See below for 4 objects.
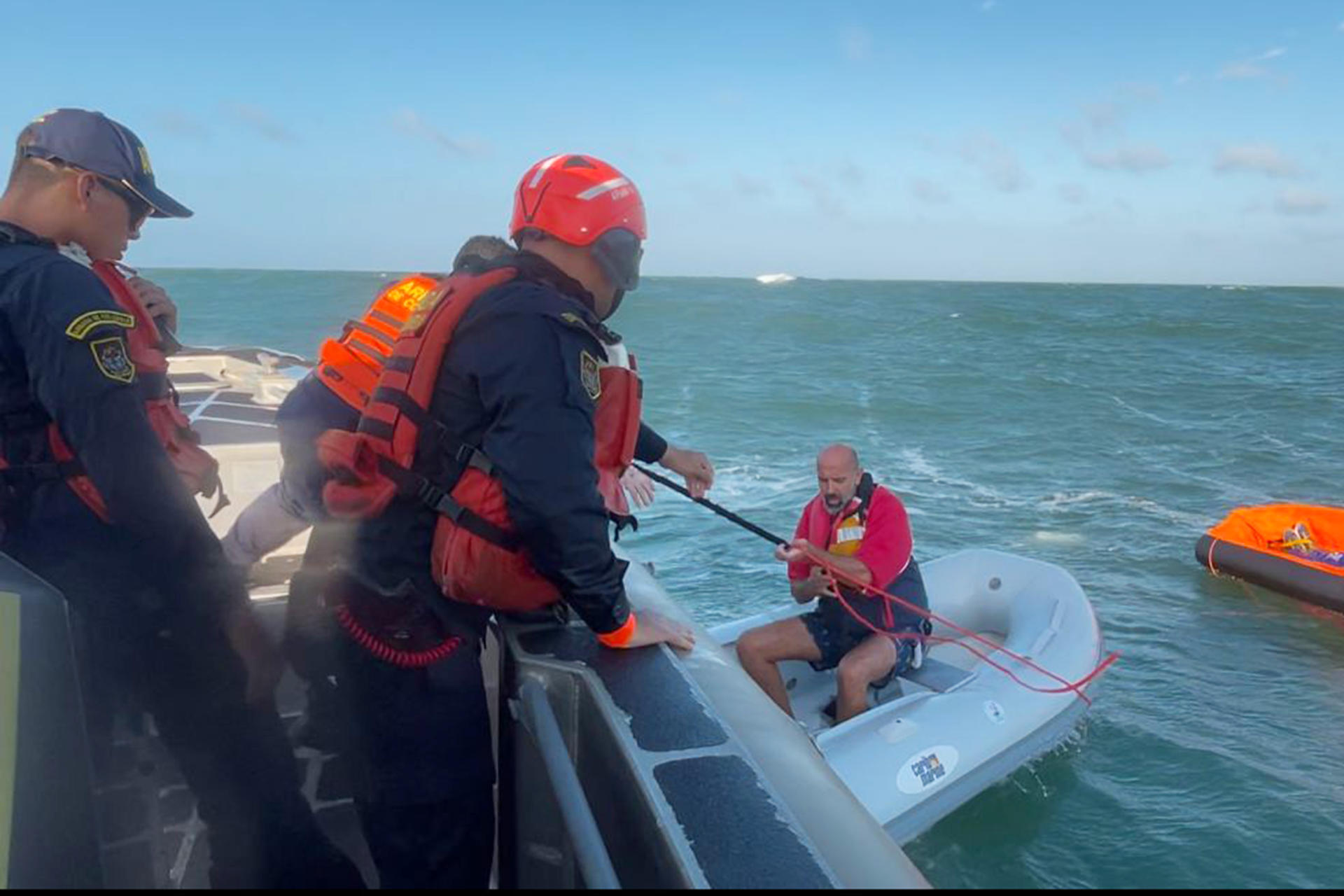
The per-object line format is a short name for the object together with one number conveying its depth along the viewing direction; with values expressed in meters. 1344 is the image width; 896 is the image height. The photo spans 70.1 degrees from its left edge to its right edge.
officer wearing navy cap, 1.88
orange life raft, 9.37
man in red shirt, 5.34
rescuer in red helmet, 1.74
